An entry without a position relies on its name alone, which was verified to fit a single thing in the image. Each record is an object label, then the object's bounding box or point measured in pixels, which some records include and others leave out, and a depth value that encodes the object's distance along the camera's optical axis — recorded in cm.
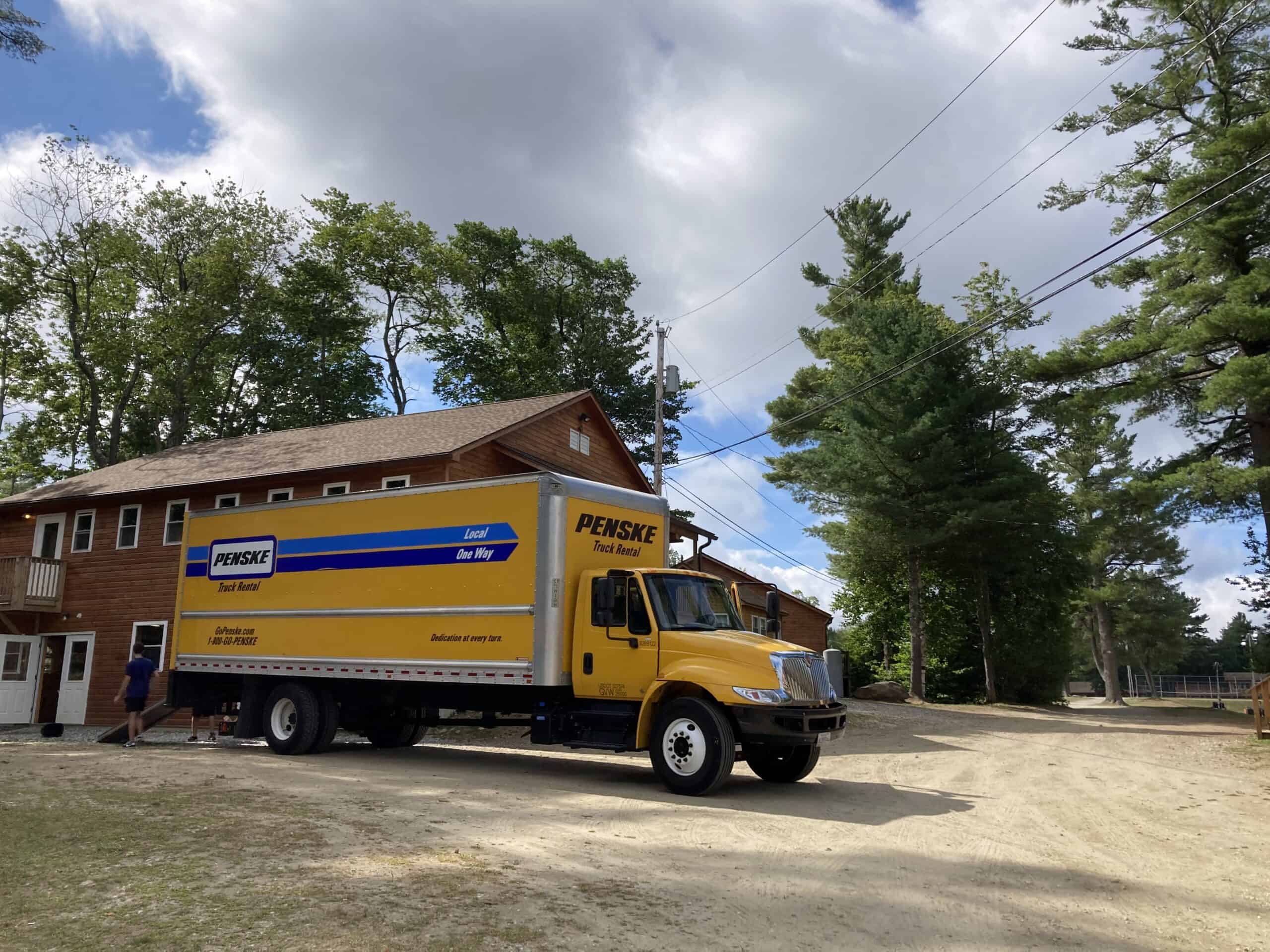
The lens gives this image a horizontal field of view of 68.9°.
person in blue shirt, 1553
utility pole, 2402
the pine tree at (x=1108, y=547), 4522
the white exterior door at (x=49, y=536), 2752
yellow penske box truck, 1021
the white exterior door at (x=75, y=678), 2561
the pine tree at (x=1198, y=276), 2203
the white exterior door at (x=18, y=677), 2662
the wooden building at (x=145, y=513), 2281
